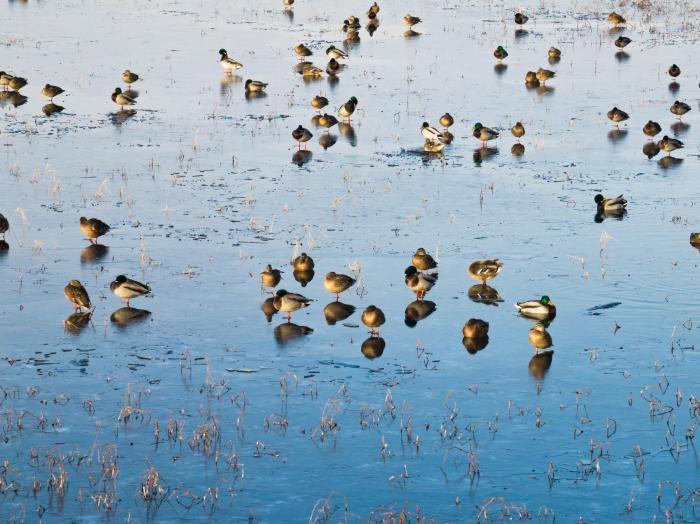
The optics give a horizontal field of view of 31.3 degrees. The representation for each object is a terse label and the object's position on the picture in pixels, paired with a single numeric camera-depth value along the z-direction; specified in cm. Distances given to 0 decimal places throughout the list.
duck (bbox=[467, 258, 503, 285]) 2123
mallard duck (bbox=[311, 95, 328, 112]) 3688
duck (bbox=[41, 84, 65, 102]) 3759
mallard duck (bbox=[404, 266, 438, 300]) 2086
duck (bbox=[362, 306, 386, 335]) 1894
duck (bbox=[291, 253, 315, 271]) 2183
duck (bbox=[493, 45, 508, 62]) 4604
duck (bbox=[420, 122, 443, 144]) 3238
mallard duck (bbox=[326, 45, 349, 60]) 4603
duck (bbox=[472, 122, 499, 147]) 3259
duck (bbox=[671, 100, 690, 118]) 3638
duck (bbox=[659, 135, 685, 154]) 3219
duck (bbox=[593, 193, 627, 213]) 2655
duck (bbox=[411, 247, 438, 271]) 2178
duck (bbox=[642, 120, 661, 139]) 3341
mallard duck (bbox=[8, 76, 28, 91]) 3922
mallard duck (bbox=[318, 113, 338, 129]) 3469
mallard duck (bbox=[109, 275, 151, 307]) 1995
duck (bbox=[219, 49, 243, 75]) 4369
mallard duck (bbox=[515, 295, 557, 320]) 1948
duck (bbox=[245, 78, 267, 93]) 4056
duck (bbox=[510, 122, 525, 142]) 3284
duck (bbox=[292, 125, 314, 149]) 3247
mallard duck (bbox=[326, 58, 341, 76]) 4394
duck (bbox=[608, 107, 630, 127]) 3531
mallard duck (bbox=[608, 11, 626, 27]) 5503
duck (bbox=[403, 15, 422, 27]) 5403
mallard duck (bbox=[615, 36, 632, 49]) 4866
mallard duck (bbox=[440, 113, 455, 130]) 3422
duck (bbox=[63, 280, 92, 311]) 1955
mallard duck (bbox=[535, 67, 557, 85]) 4181
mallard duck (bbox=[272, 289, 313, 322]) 1978
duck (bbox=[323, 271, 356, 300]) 2052
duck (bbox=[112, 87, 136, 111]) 3716
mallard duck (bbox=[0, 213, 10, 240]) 2388
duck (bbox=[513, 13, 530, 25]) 5485
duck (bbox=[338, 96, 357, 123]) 3609
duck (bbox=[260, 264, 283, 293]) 2081
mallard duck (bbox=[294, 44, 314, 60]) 4588
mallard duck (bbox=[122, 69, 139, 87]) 4028
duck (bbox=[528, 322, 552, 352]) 1808
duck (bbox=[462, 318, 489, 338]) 1875
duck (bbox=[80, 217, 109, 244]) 2341
